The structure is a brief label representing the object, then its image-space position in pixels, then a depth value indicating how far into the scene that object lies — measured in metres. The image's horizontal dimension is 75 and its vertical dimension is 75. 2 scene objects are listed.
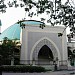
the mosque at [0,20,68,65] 16.18
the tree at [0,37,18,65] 12.26
